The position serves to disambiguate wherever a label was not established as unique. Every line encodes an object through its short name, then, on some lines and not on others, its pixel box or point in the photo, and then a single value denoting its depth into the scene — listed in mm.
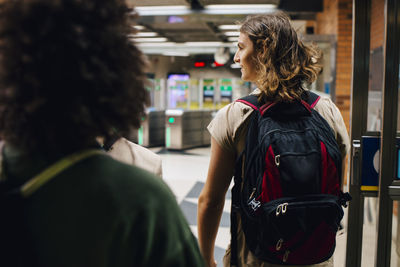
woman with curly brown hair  1305
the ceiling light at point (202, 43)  11516
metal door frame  2016
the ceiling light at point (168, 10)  4340
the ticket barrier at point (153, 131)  10609
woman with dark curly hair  579
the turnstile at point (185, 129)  10188
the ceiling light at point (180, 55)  17078
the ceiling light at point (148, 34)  9422
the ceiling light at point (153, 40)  10461
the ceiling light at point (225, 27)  7914
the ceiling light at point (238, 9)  4336
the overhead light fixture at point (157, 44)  11641
